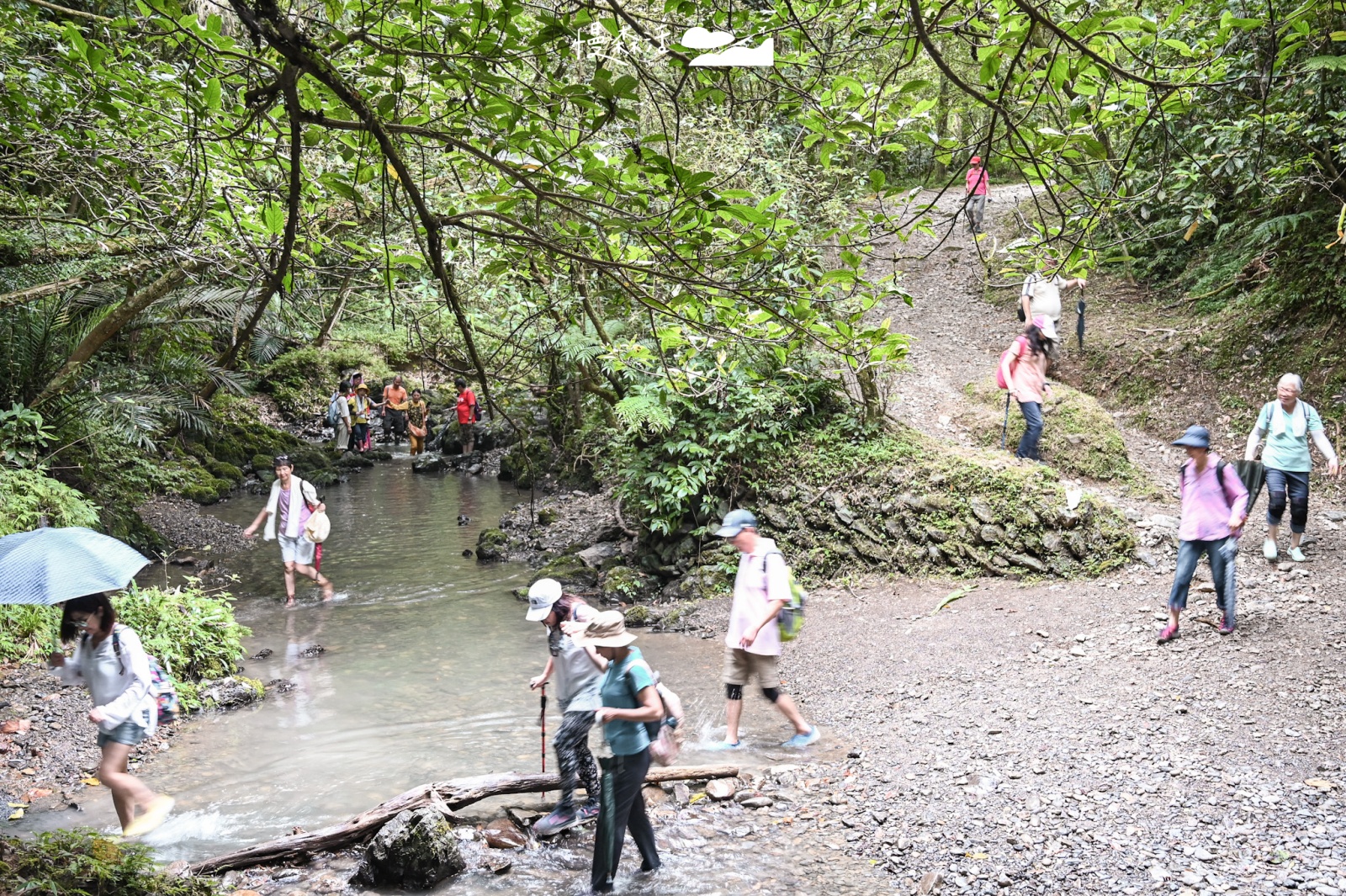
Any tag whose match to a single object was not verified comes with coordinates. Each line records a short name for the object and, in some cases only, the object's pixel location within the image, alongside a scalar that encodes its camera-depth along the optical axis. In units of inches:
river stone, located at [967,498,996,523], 401.7
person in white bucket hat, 225.0
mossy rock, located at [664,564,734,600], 433.4
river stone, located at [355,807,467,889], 203.9
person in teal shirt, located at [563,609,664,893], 191.5
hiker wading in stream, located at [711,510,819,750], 263.3
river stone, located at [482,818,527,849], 226.2
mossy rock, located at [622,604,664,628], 414.0
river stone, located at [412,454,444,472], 867.4
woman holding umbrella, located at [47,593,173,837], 200.7
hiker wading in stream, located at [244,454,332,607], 445.7
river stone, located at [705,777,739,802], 243.1
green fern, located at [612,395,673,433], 424.2
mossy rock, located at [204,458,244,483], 742.5
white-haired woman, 323.3
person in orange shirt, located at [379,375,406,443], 915.4
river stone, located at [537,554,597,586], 472.4
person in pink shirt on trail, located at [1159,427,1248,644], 279.7
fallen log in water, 209.6
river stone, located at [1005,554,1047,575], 382.9
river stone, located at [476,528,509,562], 538.9
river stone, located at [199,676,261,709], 316.8
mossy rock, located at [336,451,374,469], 859.4
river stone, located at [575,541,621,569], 483.5
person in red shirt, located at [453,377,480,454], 850.3
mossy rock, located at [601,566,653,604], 446.6
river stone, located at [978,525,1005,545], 398.0
